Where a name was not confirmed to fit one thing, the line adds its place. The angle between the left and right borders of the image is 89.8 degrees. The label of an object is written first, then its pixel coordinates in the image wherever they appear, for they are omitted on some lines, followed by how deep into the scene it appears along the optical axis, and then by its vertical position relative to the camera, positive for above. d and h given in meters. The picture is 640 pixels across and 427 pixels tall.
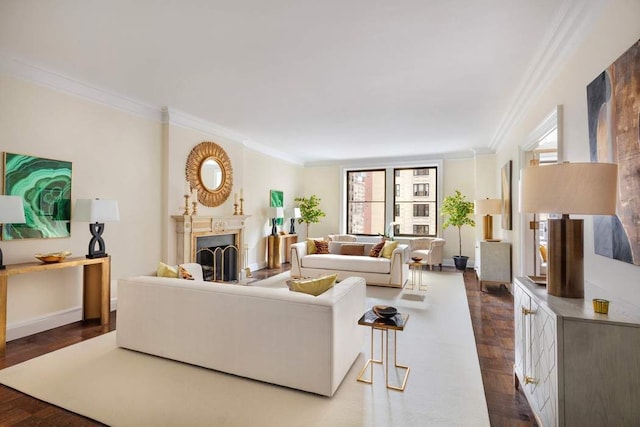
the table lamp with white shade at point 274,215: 7.14 +0.05
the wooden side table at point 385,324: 2.23 -0.74
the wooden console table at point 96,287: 3.53 -0.81
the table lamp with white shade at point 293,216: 7.85 +0.03
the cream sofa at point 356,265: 5.25 -0.82
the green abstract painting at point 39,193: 3.10 +0.23
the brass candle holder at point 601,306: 1.44 -0.39
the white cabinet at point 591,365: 1.34 -0.64
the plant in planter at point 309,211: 8.17 +0.16
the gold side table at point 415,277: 5.09 -1.13
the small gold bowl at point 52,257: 3.14 -0.41
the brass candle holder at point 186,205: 4.86 +0.18
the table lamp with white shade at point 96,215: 3.41 +0.01
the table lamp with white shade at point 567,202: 1.54 +0.08
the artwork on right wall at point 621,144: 1.59 +0.41
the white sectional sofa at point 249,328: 2.17 -0.83
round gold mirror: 5.06 +0.73
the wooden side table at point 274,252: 7.16 -0.78
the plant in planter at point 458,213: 6.82 +0.11
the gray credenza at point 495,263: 4.88 -0.68
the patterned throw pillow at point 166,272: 2.91 -0.50
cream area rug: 1.93 -1.20
